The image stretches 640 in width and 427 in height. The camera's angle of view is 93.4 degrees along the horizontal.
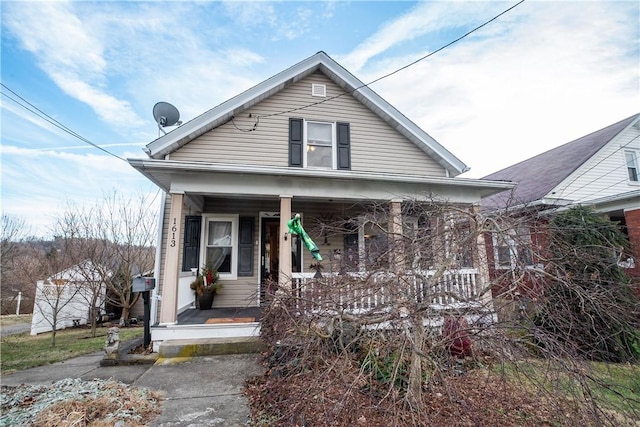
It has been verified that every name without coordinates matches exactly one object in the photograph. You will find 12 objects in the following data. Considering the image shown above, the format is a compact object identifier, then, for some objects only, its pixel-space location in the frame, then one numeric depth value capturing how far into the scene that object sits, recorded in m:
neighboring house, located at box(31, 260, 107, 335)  9.66
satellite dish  7.79
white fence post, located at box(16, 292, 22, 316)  13.82
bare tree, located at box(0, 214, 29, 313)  10.15
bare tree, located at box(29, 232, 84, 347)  9.63
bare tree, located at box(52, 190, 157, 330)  10.88
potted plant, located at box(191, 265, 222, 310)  7.41
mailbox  5.74
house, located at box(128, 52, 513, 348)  6.47
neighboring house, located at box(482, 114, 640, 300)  10.74
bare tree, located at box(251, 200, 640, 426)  2.48
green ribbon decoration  5.81
